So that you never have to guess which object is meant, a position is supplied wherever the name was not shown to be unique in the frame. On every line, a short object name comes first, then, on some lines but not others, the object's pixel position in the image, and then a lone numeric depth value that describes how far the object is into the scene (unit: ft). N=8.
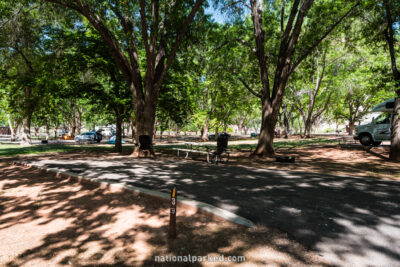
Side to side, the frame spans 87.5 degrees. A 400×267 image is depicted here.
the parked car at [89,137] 110.52
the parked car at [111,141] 102.65
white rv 48.88
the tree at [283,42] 35.88
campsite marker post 10.82
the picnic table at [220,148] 34.28
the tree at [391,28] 32.14
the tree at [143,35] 30.40
